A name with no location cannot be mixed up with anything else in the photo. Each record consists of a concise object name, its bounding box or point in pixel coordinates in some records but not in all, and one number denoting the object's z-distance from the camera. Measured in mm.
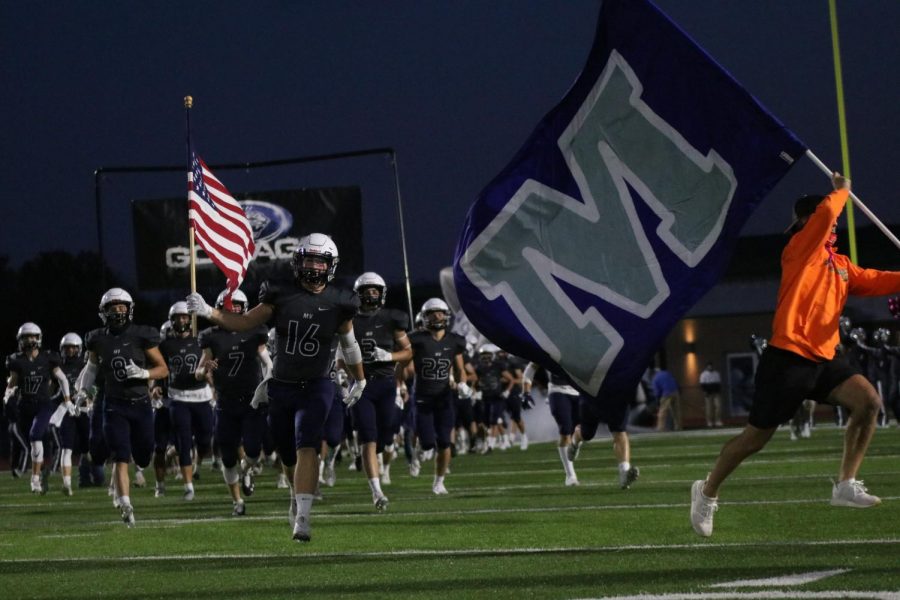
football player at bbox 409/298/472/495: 18062
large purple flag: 8812
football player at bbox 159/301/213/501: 18656
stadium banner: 29578
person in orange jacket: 9180
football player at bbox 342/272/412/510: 16094
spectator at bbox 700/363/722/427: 43688
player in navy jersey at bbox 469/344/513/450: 34281
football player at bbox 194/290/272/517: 15312
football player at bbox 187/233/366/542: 11312
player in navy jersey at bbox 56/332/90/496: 23188
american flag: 20250
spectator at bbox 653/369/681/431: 40531
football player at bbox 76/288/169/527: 14748
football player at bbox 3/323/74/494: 23562
